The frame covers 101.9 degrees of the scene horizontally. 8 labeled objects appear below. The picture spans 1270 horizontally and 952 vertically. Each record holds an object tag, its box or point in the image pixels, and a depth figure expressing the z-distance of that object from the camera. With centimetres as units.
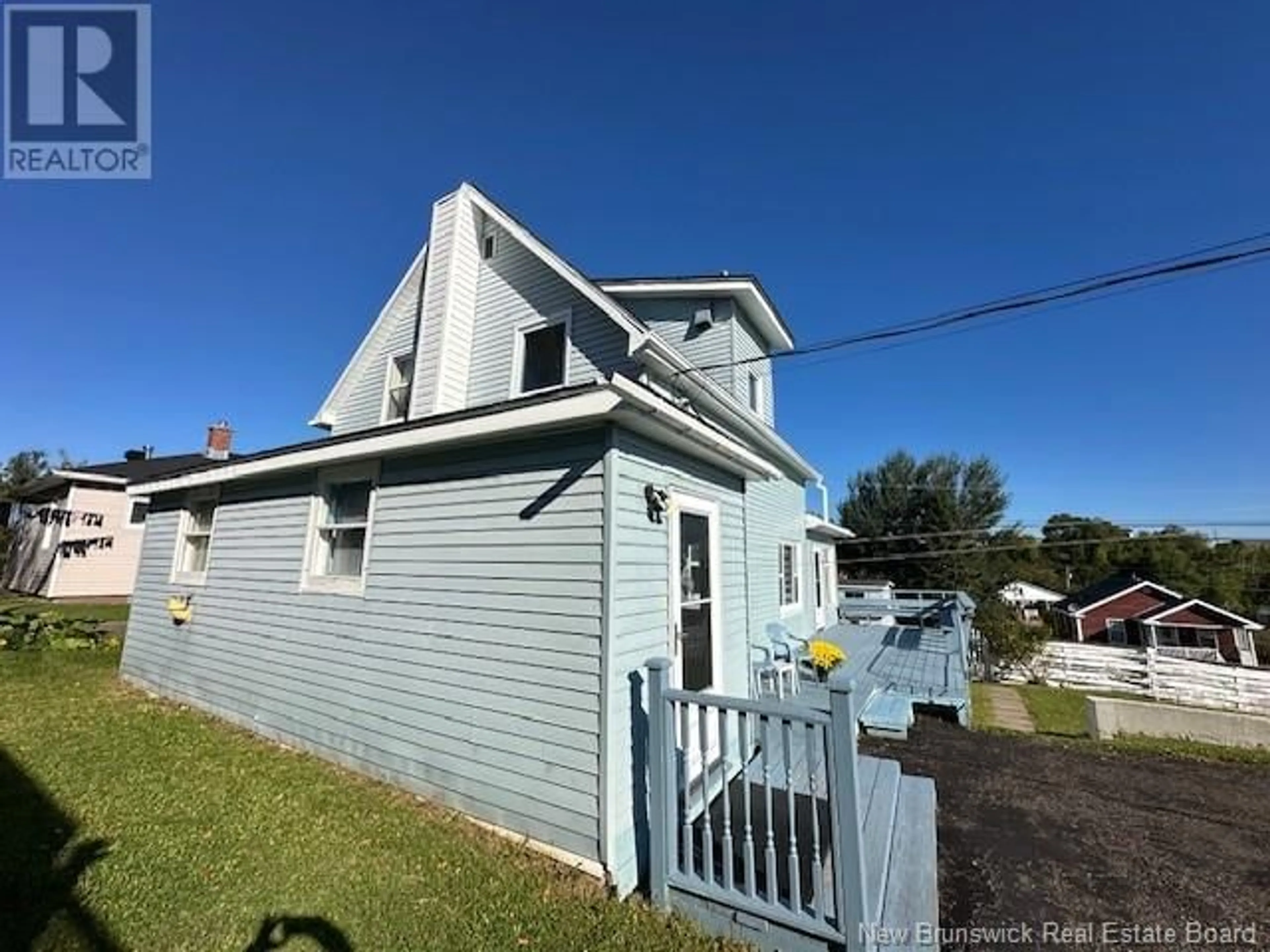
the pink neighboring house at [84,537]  1634
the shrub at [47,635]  936
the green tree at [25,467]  3619
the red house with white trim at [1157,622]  2883
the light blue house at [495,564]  340
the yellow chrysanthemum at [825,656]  747
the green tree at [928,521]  2916
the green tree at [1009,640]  1614
